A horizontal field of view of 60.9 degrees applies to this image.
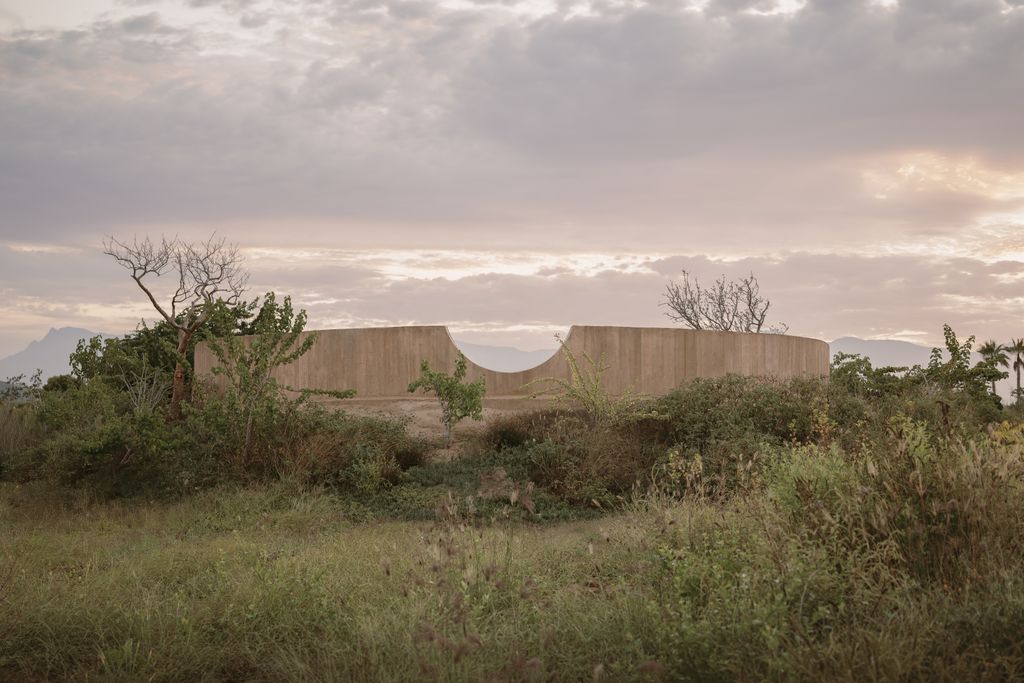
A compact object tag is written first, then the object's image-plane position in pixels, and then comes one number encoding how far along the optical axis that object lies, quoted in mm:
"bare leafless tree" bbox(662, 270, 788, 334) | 29797
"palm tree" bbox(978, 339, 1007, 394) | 27281
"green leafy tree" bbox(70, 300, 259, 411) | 14805
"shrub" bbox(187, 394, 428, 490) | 9579
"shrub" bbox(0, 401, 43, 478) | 11320
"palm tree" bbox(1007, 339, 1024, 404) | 35625
